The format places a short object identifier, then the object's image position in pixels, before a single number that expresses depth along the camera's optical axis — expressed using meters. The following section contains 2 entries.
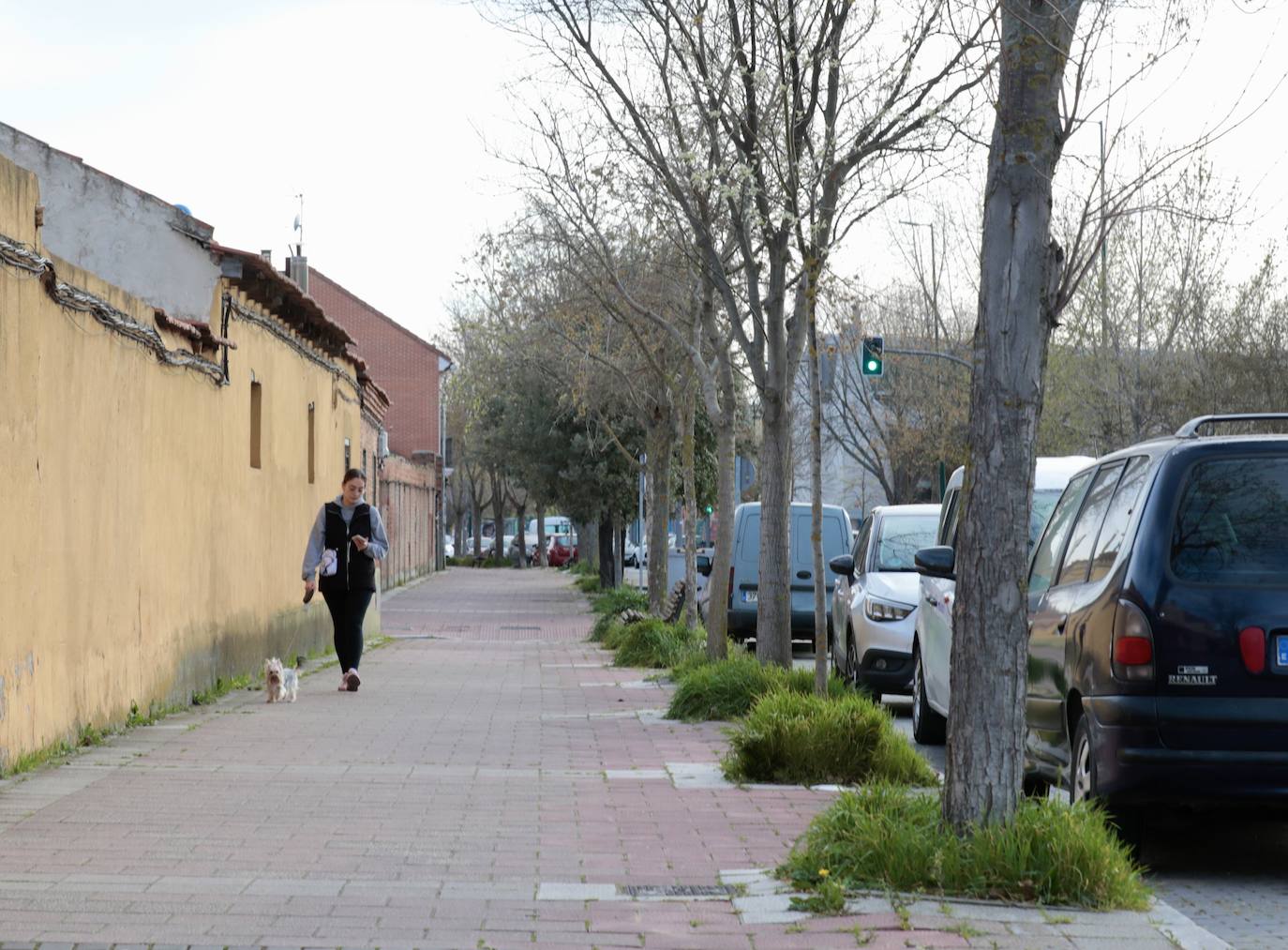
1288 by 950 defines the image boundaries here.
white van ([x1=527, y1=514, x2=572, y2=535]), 109.44
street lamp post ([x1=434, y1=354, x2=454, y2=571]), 66.00
